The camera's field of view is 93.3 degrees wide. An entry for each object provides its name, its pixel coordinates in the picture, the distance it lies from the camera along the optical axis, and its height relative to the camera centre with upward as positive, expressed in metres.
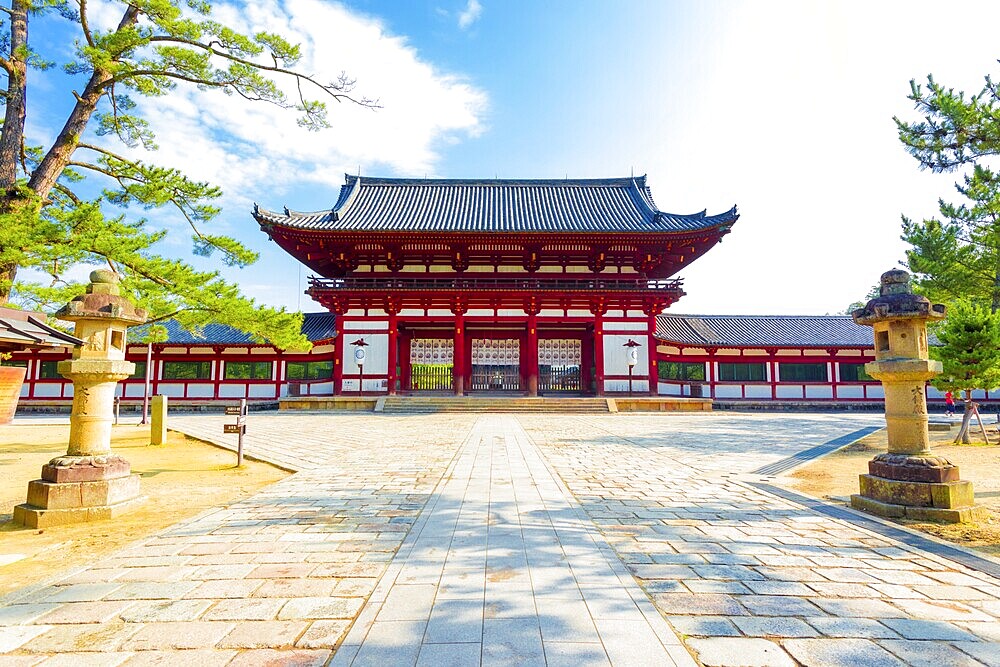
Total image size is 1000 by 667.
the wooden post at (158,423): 9.86 -1.09
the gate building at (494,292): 18.80 +3.12
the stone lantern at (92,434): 4.68 -0.67
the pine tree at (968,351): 10.20 +0.46
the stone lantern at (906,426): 4.67 -0.58
